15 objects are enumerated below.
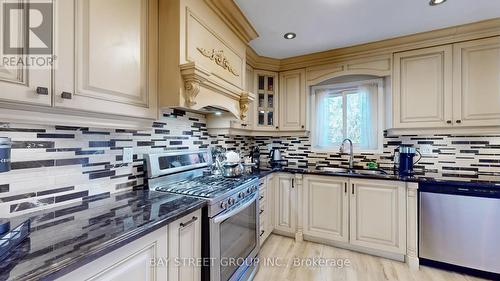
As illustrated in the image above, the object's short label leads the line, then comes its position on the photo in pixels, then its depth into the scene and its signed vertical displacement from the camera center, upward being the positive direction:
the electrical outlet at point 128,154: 1.45 -0.10
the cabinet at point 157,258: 0.78 -0.51
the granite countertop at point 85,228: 0.63 -0.35
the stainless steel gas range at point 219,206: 1.33 -0.46
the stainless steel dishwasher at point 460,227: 1.86 -0.78
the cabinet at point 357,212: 2.19 -0.78
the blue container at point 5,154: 0.79 -0.05
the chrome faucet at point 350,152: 2.77 -0.15
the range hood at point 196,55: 1.38 +0.62
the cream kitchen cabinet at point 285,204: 2.66 -0.79
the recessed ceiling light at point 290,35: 2.32 +1.14
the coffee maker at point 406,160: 2.29 -0.21
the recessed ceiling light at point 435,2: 1.77 +1.14
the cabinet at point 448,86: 2.10 +0.56
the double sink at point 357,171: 2.40 -0.36
